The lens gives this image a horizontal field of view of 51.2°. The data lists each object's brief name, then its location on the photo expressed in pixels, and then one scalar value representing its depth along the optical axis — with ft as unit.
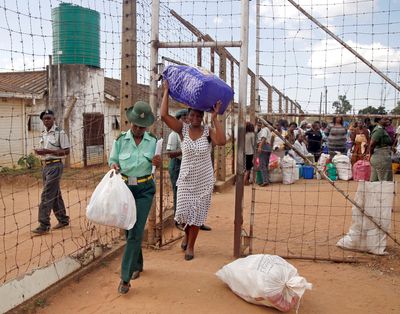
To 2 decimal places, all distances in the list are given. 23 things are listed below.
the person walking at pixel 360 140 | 35.37
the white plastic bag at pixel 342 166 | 38.50
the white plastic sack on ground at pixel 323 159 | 40.12
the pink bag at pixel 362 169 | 33.04
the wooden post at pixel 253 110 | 15.51
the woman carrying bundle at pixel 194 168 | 14.89
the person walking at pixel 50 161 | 20.16
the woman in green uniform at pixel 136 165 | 12.67
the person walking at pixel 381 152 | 22.84
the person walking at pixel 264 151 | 34.53
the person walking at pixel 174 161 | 21.15
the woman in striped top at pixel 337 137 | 38.08
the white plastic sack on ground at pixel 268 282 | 11.25
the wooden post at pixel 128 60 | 16.20
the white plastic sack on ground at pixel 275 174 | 37.91
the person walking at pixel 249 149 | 35.94
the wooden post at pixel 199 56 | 25.46
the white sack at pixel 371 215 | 15.85
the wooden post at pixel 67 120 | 37.11
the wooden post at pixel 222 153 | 31.09
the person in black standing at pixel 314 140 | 42.39
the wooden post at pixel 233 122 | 35.50
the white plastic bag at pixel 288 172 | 37.29
